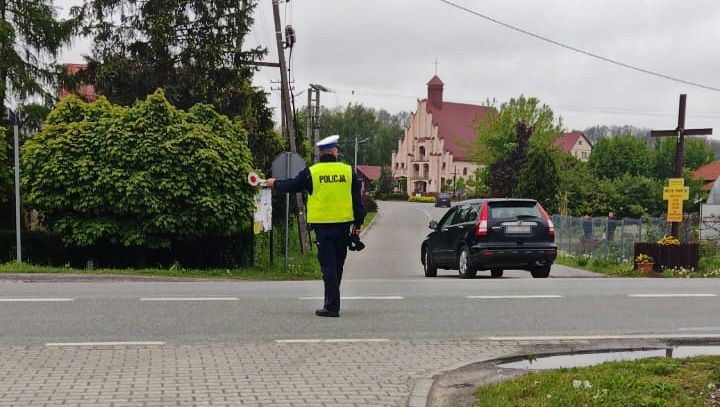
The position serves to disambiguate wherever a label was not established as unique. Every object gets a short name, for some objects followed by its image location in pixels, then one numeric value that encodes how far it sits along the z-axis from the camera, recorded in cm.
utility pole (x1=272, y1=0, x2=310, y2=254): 2475
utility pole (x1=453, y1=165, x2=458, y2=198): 10954
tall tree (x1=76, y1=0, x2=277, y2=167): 3294
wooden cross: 2406
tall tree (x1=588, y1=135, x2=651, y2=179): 9788
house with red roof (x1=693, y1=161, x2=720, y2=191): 9351
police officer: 811
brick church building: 11688
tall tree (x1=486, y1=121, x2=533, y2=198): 6269
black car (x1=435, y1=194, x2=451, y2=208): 8669
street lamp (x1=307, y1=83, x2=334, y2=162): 4981
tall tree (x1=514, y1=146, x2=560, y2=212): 5284
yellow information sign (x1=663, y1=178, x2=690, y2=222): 2380
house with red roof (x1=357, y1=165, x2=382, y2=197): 12918
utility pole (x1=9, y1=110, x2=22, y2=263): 1686
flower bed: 2028
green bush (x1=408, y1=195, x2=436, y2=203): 10687
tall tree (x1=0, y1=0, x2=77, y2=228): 2873
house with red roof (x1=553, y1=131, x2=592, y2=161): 13212
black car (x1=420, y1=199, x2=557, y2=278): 1544
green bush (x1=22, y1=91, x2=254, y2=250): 1816
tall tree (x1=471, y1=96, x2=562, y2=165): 8012
